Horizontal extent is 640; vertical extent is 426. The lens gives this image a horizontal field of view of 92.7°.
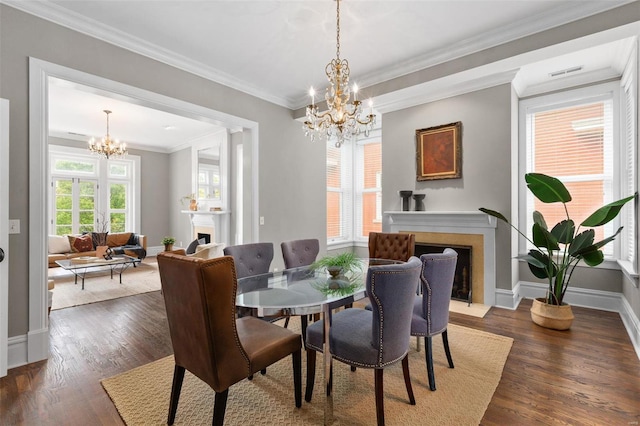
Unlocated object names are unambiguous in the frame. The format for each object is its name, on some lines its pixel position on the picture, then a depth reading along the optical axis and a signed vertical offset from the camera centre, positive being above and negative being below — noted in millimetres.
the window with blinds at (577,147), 3756 +853
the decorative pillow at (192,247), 4976 -562
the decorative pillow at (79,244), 6492 -663
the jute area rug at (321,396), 1859 -1249
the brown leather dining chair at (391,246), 3487 -390
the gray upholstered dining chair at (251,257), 2814 -434
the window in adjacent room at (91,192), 7020 +512
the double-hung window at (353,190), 6535 +487
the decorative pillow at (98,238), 6672 -566
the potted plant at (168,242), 5607 -537
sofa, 6297 -724
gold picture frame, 4223 +872
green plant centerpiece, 2184 -516
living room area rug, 4359 -1212
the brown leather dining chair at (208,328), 1471 -595
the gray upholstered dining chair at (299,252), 3229 -433
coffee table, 4922 -831
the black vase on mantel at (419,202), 4500 +159
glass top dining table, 1799 -553
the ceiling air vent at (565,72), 3652 +1731
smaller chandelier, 5980 +1293
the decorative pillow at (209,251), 4242 -544
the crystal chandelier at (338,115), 2568 +851
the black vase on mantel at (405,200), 4581 +194
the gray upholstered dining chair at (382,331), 1686 -706
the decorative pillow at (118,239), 7158 -622
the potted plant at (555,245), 3045 -332
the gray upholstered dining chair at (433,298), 2129 -622
